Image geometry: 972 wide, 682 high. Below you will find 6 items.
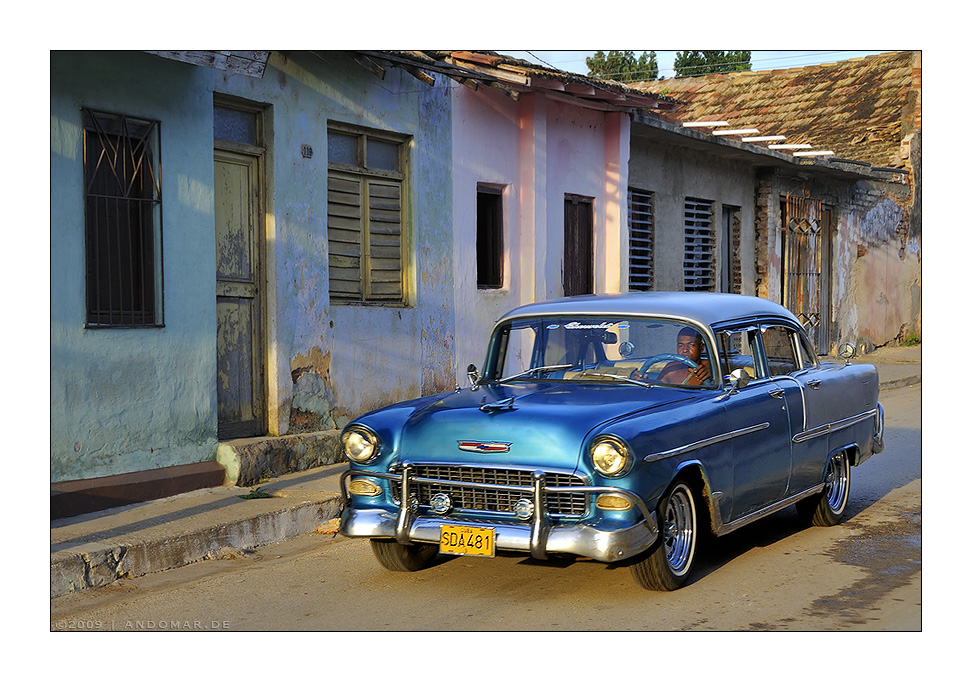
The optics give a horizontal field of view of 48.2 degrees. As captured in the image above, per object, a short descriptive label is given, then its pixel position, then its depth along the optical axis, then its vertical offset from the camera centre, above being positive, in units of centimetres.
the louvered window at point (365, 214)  1051 +84
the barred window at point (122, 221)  795 +58
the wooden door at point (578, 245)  1418 +70
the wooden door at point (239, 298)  918 +0
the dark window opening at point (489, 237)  1277 +71
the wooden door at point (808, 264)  2081 +68
